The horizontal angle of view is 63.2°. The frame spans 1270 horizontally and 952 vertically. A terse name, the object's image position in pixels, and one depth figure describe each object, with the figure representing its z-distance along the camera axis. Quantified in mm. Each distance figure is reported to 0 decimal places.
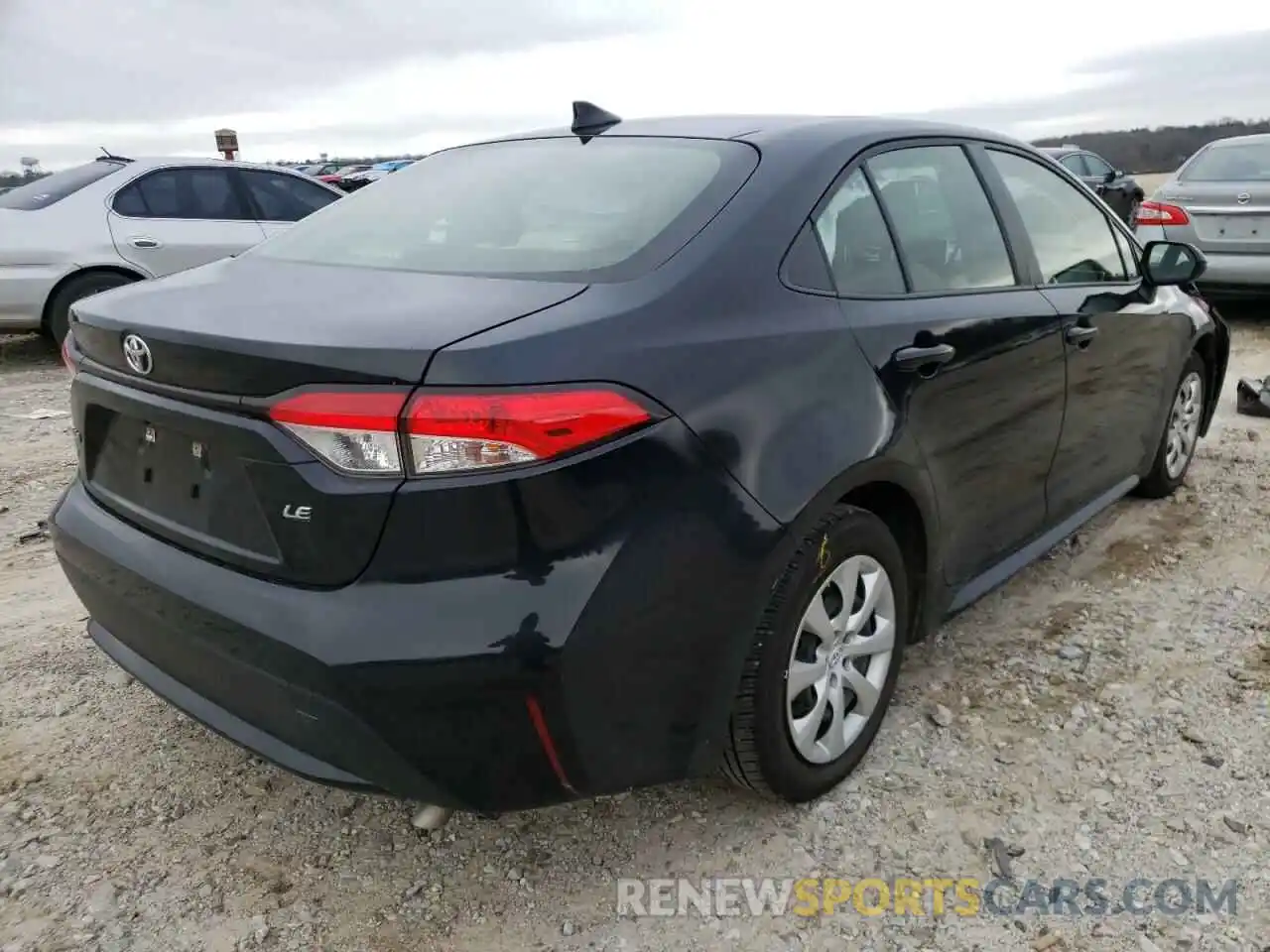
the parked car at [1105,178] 14539
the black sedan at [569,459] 1748
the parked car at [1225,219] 7602
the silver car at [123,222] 7227
